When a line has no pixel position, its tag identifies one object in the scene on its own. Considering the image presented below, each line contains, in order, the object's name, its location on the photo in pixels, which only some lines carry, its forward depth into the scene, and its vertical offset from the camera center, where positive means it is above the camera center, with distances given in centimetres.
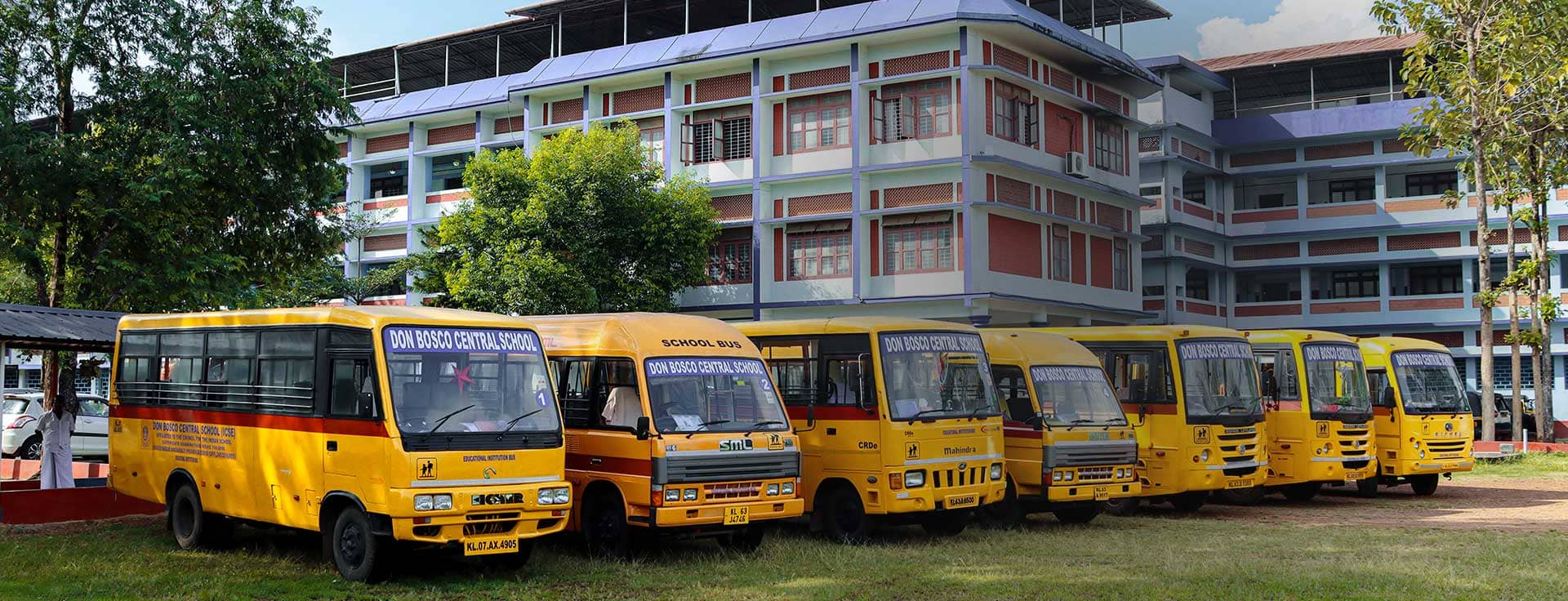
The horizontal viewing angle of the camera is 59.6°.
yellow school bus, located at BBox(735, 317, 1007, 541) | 1547 -50
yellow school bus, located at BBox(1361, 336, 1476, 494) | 2184 -56
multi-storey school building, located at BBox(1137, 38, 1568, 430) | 4788 +617
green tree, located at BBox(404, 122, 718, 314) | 3288 +357
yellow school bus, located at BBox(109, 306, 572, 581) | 1198 -53
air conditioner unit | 3662 +574
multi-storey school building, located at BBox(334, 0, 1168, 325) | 3400 +632
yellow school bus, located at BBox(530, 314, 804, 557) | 1380 -59
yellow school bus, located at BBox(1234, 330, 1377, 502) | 2056 -46
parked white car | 2644 -105
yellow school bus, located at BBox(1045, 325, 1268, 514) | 1867 -38
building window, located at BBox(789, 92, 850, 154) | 3547 +665
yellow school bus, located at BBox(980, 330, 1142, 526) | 1708 -69
